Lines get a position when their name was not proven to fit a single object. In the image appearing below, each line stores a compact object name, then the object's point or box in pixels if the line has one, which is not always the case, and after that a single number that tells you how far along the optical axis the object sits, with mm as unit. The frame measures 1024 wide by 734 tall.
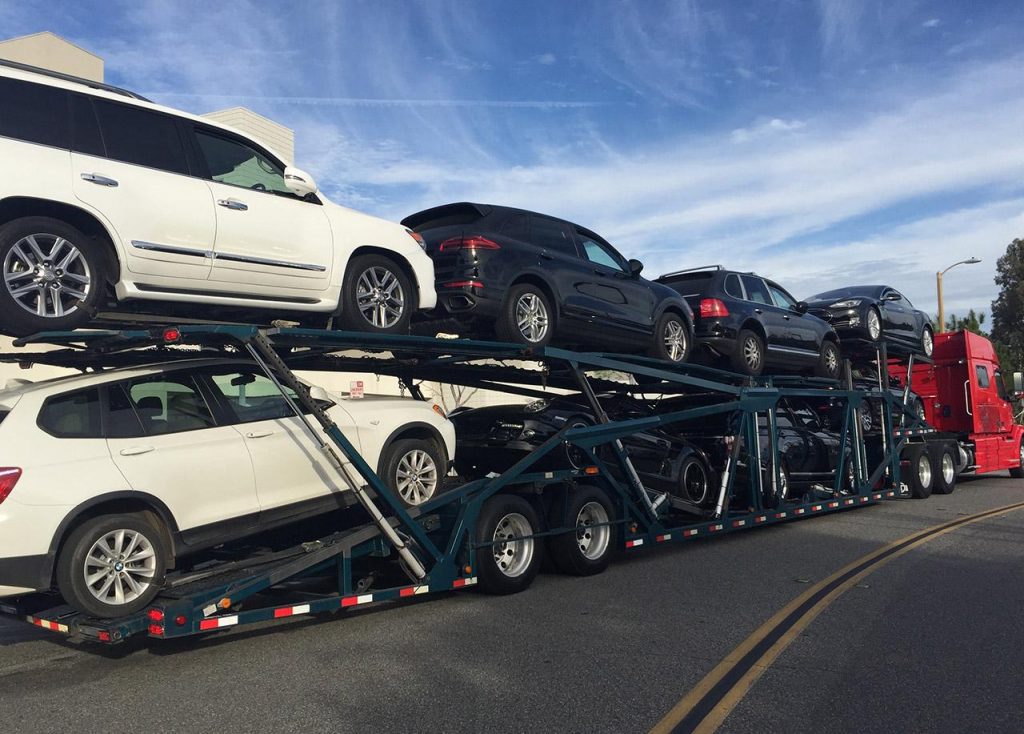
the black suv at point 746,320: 11680
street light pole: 29922
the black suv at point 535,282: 8102
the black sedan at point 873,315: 14562
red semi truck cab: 16859
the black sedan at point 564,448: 8547
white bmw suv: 4926
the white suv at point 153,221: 5320
